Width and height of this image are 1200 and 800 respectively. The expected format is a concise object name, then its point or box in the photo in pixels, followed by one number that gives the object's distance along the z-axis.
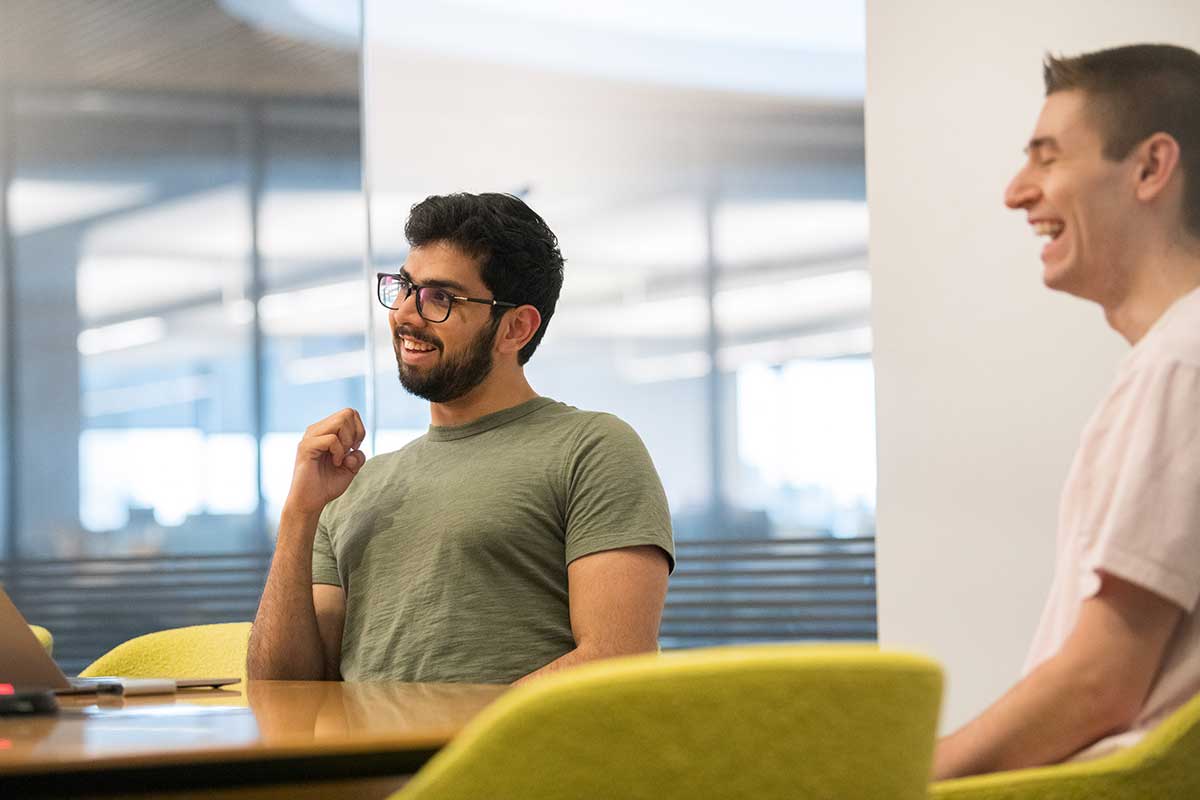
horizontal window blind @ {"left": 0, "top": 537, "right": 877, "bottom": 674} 5.77
